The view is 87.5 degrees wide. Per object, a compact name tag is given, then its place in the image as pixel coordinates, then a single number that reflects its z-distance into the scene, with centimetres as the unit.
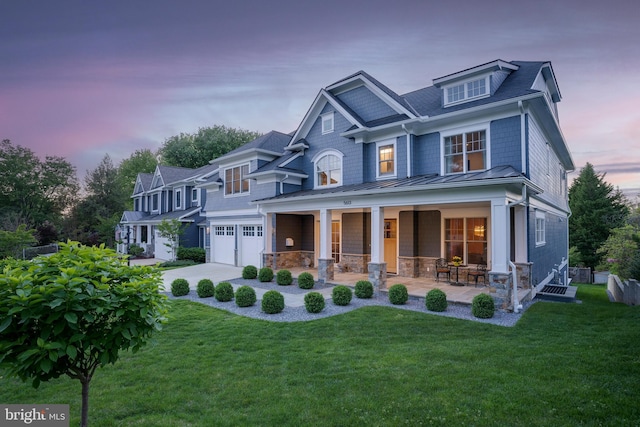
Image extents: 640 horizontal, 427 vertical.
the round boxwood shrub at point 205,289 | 1089
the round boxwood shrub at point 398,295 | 950
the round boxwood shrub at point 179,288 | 1134
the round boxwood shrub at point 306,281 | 1208
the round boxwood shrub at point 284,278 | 1281
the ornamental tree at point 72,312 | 243
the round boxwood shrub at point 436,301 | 863
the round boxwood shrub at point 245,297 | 947
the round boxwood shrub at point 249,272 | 1442
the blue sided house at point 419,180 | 1024
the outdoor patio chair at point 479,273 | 1146
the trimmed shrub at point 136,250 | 2652
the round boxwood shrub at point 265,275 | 1362
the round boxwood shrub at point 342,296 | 949
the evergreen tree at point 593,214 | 2738
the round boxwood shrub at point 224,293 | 1027
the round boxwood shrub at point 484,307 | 802
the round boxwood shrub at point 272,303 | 865
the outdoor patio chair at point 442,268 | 1211
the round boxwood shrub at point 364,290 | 1031
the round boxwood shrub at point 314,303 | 869
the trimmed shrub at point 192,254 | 2178
